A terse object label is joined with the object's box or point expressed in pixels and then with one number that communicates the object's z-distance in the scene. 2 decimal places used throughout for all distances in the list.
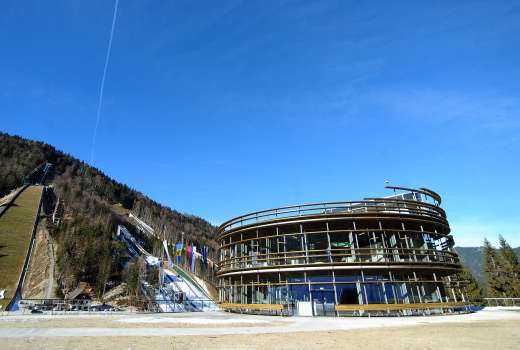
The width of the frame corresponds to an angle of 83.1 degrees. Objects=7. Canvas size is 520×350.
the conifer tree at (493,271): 50.88
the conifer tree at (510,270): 48.59
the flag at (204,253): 72.24
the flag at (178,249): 63.38
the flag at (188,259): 64.94
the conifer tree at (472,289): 51.56
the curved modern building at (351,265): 22.95
